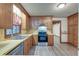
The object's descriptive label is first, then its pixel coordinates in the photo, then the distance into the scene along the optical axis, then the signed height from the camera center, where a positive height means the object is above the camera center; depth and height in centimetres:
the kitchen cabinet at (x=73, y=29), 307 +4
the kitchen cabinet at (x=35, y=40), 327 -54
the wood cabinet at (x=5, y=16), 115 +27
